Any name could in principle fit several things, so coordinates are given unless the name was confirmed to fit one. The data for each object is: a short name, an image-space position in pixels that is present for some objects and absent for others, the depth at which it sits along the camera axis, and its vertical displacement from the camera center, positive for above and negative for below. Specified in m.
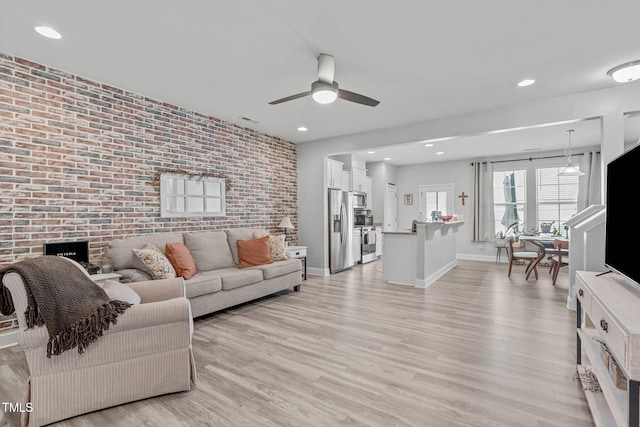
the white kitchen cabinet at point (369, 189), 8.13 +0.54
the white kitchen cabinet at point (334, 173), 6.36 +0.75
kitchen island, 5.11 -0.80
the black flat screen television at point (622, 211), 1.75 -0.01
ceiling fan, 2.87 +1.16
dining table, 5.55 -0.71
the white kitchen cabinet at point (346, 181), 6.98 +0.64
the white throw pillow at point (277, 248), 4.77 -0.61
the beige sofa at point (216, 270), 3.39 -0.81
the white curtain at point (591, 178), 6.79 +0.69
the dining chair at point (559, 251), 5.31 -0.74
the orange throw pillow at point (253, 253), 4.41 -0.63
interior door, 8.62 +0.00
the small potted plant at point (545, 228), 7.17 -0.43
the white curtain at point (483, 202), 8.01 +0.19
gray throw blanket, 1.79 -0.59
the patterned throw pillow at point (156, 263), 3.29 -0.58
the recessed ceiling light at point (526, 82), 3.51 +1.47
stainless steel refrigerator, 6.20 -0.43
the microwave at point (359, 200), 7.50 +0.23
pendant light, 6.02 +0.74
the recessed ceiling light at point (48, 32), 2.53 +1.47
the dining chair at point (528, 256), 5.56 -0.87
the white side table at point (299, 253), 5.29 -0.77
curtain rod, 7.02 +1.24
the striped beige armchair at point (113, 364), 1.79 -0.99
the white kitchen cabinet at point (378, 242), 8.14 -0.89
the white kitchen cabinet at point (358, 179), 7.48 +0.76
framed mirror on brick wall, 4.20 +0.19
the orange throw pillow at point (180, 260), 3.57 -0.60
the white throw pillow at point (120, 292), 2.14 -0.59
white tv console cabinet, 1.22 -0.59
